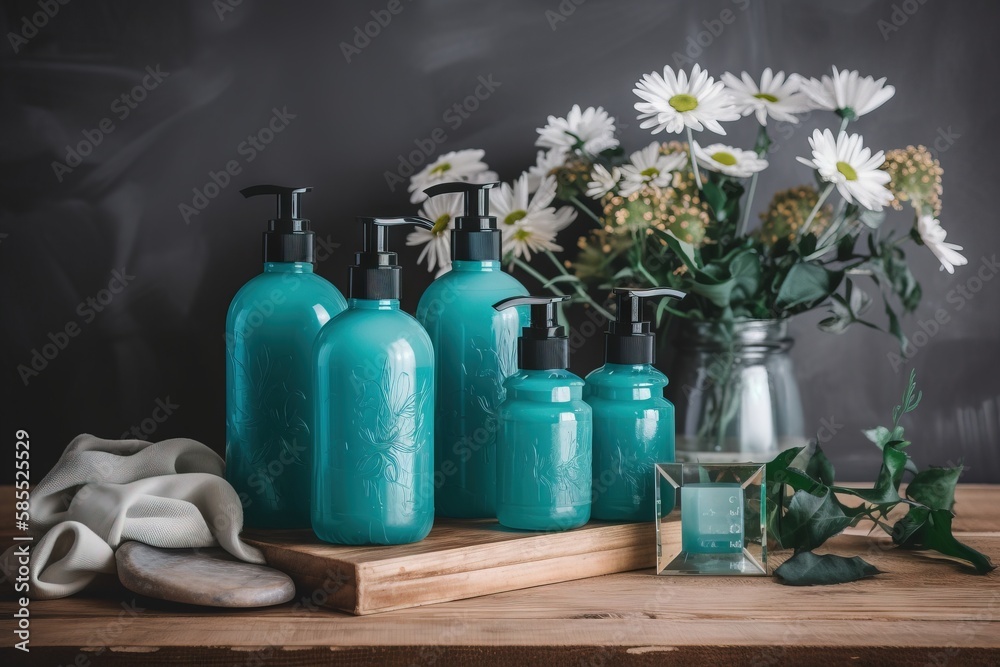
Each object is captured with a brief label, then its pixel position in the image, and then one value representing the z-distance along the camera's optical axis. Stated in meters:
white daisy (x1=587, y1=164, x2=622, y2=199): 1.62
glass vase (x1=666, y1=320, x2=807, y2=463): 1.61
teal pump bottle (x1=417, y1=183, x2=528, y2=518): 1.49
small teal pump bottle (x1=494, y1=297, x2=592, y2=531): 1.44
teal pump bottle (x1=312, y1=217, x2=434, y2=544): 1.41
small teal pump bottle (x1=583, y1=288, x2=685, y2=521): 1.49
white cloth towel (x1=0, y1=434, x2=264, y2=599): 1.42
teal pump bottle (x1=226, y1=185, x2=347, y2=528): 1.48
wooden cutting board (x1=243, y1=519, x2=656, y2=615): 1.39
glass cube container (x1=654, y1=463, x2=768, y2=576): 1.46
